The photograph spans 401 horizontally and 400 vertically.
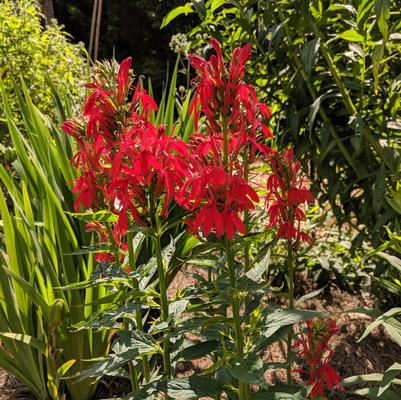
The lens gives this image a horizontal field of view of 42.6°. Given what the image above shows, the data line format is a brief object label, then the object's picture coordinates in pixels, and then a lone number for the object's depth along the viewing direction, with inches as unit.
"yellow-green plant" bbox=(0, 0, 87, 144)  115.4
